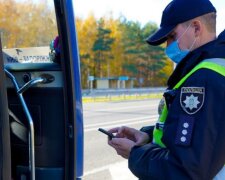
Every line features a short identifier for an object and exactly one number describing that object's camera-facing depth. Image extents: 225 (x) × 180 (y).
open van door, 2.24
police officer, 1.56
